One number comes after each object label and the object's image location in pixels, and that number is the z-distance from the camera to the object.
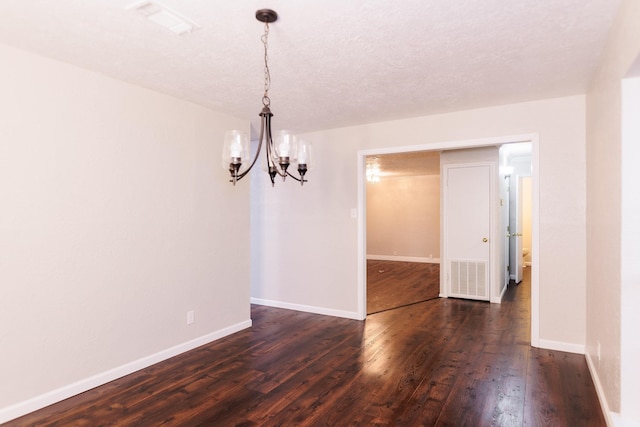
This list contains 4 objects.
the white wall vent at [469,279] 5.42
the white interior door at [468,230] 5.40
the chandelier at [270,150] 2.20
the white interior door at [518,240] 6.85
